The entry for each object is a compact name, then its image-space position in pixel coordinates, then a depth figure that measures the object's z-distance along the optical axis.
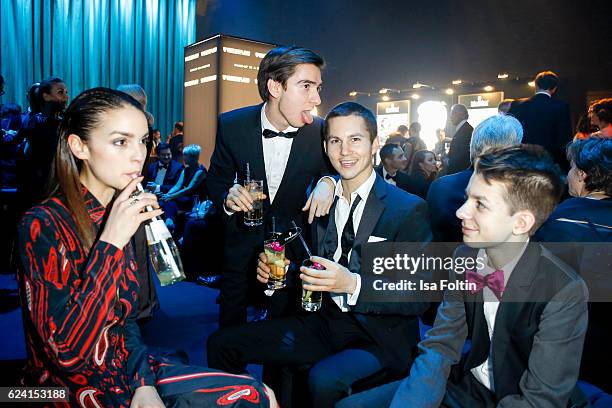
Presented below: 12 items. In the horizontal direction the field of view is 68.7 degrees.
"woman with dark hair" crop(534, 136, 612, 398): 1.93
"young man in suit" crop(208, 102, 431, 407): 1.72
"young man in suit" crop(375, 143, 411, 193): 4.95
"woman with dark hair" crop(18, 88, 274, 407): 1.22
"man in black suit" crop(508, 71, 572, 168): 4.40
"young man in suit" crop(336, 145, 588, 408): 1.33
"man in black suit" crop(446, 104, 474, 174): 4.86
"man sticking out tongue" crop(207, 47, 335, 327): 2.46
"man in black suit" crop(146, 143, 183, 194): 6.60
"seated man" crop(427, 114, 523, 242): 2.88
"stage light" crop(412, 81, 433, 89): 9.71
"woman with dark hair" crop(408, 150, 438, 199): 5.03
